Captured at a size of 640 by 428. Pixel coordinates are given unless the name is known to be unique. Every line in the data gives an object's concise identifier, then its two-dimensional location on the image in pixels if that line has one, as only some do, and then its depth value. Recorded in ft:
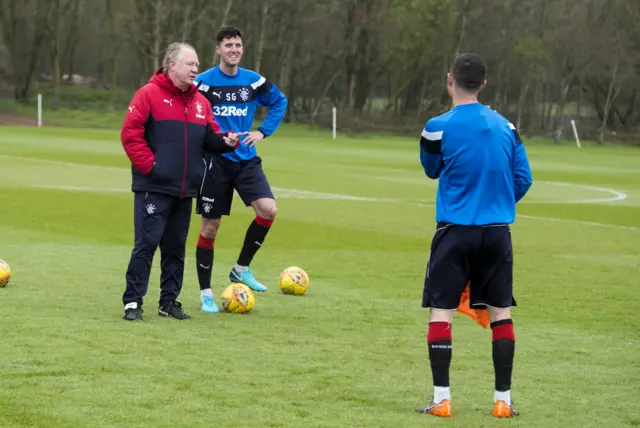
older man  30.83
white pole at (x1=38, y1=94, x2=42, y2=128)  184.67
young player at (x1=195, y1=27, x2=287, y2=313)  36.04
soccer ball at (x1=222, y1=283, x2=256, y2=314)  33.58
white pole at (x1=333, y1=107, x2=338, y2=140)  188.03
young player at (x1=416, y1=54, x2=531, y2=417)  22.35
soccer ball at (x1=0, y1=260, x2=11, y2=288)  36.27
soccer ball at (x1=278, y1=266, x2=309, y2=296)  37.63
